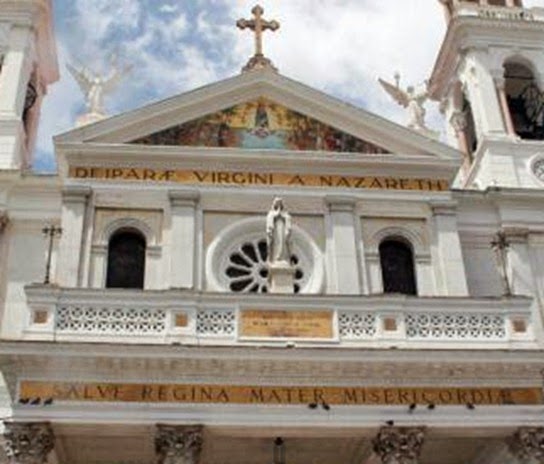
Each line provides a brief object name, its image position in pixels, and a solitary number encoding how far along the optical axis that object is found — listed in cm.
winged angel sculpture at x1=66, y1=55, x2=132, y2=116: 2444
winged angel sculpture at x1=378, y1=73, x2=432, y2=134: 2481
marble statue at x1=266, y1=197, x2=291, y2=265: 2023
